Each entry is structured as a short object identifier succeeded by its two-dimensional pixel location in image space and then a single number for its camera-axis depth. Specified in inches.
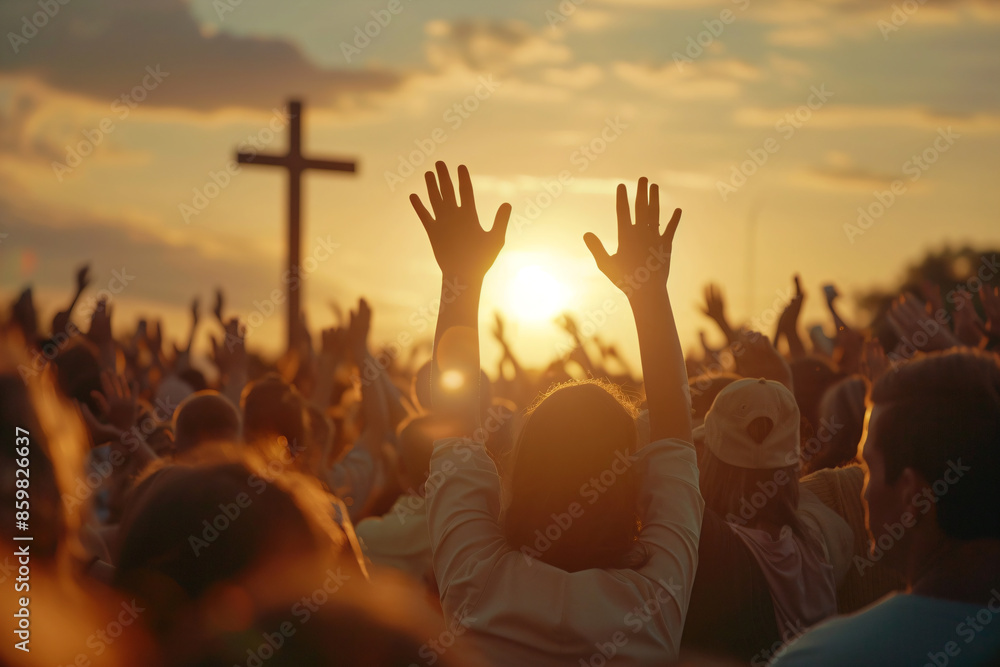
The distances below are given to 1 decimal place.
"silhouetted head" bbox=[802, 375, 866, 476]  185.8
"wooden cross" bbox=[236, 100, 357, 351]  636.1
